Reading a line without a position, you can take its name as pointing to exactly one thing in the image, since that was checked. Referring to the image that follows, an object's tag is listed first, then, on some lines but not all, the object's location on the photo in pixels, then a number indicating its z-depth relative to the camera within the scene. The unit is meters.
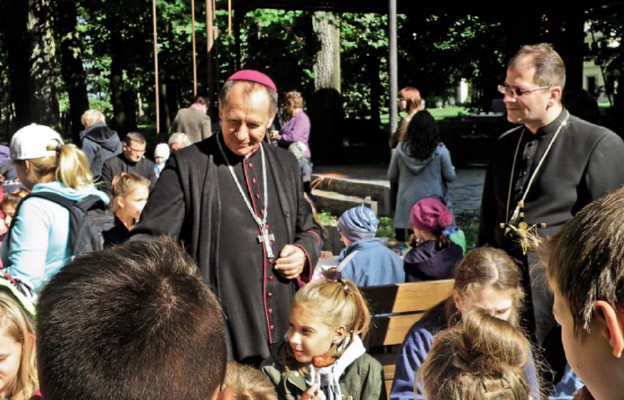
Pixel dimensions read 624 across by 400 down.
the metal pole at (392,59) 6.43
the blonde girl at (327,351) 3.48
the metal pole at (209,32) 8.47
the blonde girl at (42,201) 3.62
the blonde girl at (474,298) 3.51
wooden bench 4.00
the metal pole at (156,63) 9.18
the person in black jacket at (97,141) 9.87
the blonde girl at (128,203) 4.96
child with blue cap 4.84
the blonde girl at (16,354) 2.55
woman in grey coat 7.54
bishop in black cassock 3.28
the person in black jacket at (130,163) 9.02
